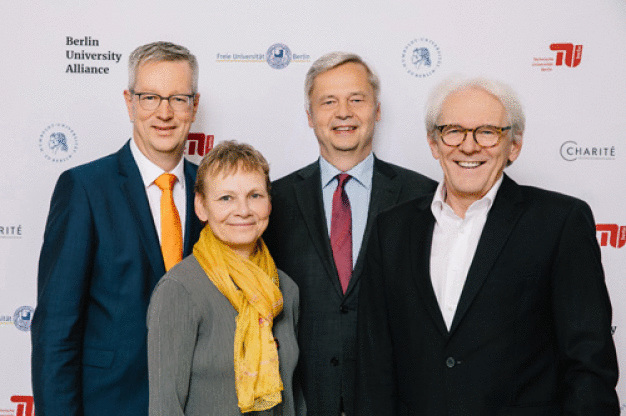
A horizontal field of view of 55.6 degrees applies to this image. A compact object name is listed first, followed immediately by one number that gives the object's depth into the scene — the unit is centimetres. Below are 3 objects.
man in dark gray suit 194
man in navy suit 179
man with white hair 140
